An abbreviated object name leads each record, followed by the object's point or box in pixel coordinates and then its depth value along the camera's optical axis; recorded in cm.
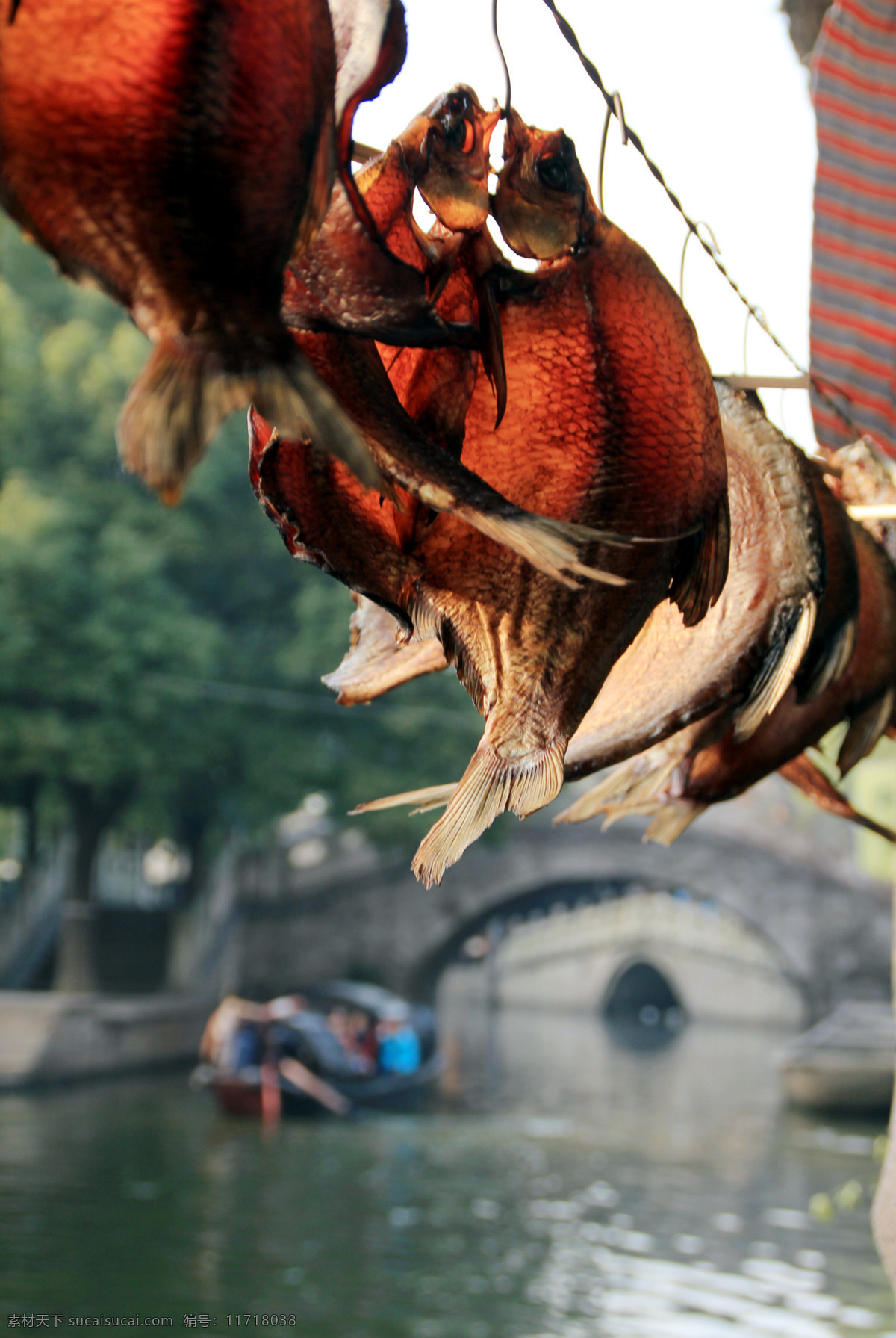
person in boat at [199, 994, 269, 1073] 1625
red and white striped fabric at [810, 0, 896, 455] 382
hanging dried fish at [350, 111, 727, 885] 159
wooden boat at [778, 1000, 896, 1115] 1720
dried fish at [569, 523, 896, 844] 235
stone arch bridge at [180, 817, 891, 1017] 2481
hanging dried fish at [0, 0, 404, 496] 105
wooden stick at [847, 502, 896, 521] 244
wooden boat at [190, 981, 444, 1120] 1575
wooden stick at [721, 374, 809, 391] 232
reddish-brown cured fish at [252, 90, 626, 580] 134
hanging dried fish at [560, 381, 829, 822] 193
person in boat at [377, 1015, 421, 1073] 1847
